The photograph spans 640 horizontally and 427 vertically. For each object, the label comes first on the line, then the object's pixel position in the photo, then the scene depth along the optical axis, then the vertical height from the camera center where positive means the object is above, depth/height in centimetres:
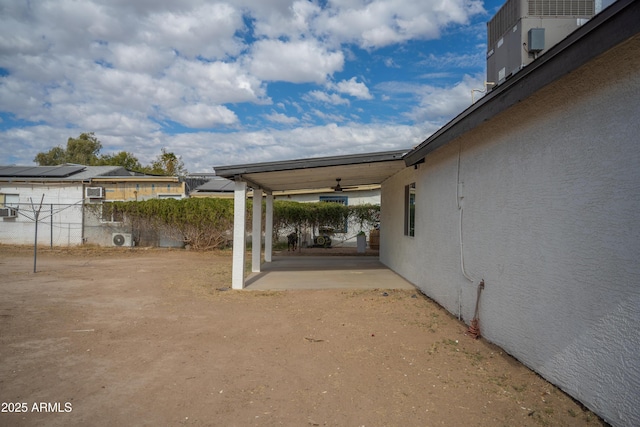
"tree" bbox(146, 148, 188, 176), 3794 +508
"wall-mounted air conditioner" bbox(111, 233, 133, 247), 1917 -85
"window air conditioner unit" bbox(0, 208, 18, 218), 1941 +30
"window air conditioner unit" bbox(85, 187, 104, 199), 2020 +133
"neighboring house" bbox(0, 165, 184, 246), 1948 +102
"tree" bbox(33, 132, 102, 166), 4725 +750
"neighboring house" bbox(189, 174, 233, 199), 2392 +174
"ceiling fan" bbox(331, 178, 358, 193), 1238 +106
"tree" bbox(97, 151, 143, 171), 4309 +614
